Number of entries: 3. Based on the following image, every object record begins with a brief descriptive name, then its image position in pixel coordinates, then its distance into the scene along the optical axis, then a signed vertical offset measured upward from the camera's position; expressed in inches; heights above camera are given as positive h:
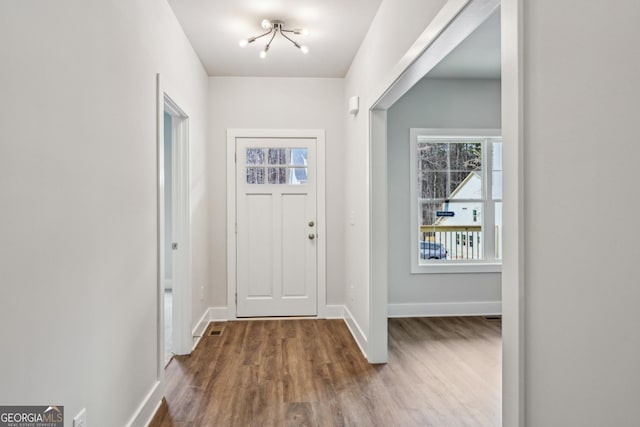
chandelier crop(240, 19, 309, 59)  119.9 +58.7
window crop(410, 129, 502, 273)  174.9 +6.2
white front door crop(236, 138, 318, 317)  170.2 -5.5
